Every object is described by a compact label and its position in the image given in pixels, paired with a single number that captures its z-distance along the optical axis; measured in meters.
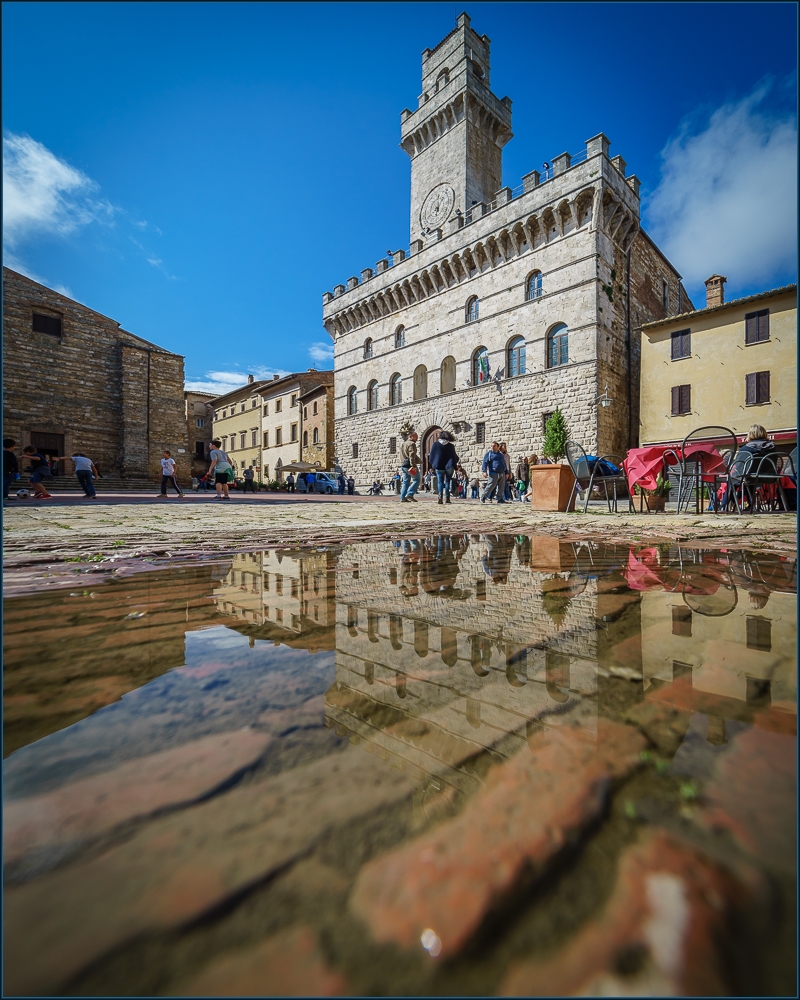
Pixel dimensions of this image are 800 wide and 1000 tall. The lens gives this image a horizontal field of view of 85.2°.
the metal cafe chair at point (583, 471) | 5.79
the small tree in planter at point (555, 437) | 15.59
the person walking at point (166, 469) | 12.32
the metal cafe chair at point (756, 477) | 5.07
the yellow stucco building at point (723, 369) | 14.19
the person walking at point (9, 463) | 8.64
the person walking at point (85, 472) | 11.07
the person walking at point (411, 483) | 10.39
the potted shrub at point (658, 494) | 7.00
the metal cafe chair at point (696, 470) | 5.49
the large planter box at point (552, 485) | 6.47
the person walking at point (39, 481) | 10.73
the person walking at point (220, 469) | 11.94
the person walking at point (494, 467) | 10.86
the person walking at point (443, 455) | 9.42
